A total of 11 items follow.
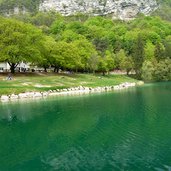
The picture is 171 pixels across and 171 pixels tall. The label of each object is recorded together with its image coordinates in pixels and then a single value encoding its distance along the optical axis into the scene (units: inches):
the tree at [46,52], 2481.1
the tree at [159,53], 3407.9
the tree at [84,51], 2916.2
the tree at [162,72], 3054.9
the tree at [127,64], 3280.0
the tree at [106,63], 3049.3
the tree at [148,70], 3013.2
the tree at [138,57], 3285.6
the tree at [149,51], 3668.1
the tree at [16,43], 2130.6
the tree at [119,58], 3454.6
